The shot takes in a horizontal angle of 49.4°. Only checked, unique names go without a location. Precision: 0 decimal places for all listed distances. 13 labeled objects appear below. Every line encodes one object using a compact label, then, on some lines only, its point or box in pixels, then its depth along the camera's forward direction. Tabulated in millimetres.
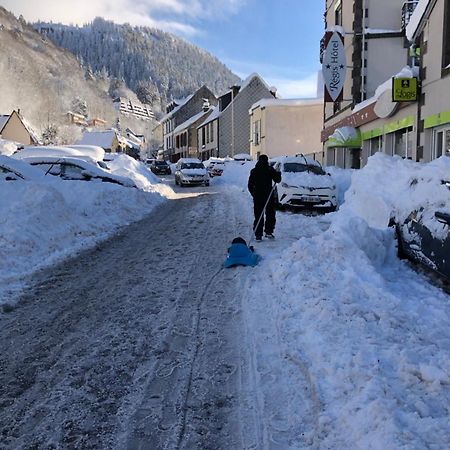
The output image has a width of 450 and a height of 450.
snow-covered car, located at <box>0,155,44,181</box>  12781
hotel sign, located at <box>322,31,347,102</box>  23297
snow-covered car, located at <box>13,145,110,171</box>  18844
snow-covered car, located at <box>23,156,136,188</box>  16484
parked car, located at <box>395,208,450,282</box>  5645
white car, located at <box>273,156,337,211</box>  13383
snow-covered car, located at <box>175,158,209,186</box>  27438
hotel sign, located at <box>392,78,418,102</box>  14961
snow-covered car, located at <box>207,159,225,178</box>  36153
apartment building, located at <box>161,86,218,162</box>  78250
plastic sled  7430
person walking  9625
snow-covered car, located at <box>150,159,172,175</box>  45750
